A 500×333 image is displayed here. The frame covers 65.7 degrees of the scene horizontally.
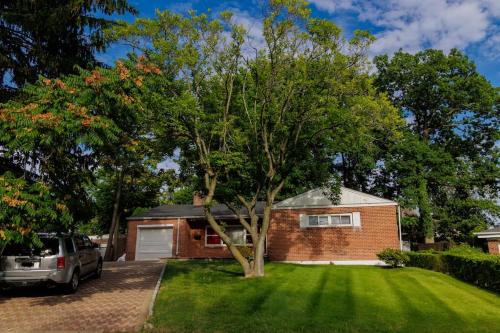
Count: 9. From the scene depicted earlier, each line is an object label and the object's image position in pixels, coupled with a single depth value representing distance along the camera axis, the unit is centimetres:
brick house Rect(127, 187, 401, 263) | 2244
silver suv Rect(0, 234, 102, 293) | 1109
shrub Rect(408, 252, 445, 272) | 1915
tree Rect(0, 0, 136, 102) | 1209
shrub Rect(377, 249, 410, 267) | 1995
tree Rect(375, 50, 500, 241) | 3378
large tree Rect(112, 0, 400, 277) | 1558
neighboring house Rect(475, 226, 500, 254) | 2822
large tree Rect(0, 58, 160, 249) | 792
